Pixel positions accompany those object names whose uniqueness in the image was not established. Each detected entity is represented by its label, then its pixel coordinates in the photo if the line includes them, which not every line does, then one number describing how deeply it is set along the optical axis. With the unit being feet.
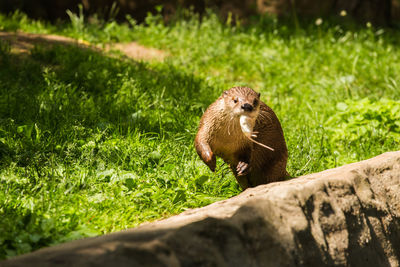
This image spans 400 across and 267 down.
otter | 26.41
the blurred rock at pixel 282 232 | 24.56
